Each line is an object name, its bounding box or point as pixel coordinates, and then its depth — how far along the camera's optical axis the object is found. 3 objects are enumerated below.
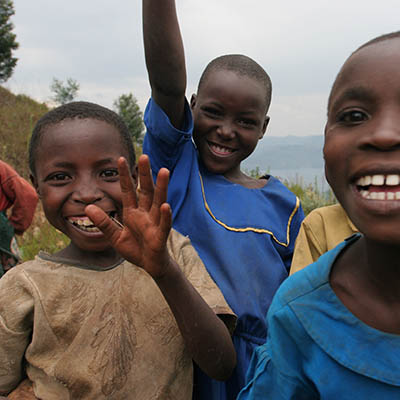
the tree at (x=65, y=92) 23.19
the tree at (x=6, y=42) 16.33
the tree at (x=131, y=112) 23.38
